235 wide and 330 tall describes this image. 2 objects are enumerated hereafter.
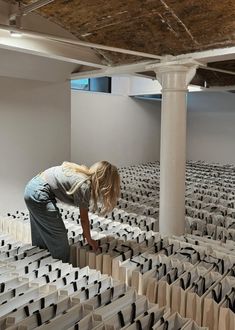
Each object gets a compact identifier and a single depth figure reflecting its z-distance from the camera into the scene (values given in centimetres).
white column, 415
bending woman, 301
